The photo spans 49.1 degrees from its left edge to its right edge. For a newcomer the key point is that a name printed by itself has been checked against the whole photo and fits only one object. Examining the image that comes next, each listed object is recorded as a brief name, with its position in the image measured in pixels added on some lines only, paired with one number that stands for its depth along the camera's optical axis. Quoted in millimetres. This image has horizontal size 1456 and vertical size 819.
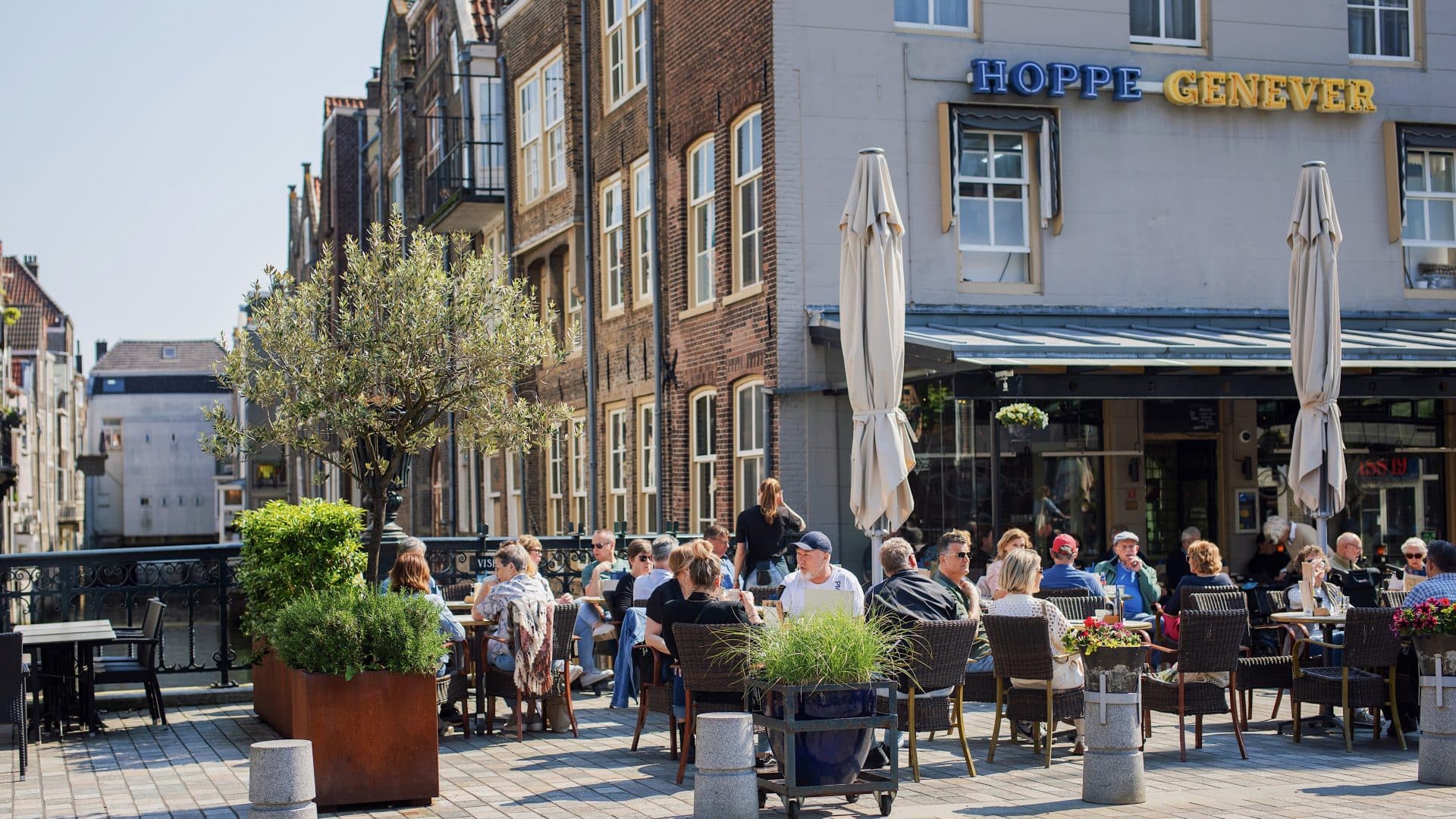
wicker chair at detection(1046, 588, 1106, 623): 10922
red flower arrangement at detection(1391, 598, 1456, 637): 8820
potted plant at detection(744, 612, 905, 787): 7887
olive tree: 11875
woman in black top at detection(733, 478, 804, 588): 13961
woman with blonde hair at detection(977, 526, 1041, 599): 11789
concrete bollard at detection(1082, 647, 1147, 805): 8250
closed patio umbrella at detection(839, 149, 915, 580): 11625
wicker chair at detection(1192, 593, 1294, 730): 10258
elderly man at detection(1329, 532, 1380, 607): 12172
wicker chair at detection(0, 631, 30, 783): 9461
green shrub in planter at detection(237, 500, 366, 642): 10531
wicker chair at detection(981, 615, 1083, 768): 9383
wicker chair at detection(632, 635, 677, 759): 9852
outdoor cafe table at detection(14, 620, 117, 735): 11258
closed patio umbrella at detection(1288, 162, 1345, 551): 13320
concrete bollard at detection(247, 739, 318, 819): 6691
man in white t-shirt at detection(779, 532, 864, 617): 9922
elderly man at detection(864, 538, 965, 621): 9164
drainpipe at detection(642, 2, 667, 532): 20703
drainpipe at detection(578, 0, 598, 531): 23375
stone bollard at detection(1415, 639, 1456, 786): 8609
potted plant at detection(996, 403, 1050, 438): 16406
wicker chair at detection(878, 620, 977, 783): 8875
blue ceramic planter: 7922
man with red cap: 11906
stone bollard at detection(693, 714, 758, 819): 7539
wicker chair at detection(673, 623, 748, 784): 8875
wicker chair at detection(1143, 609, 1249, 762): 9656
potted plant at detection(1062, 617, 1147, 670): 8516
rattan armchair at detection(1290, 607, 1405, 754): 9836
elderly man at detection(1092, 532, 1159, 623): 12594
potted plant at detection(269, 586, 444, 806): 8383
